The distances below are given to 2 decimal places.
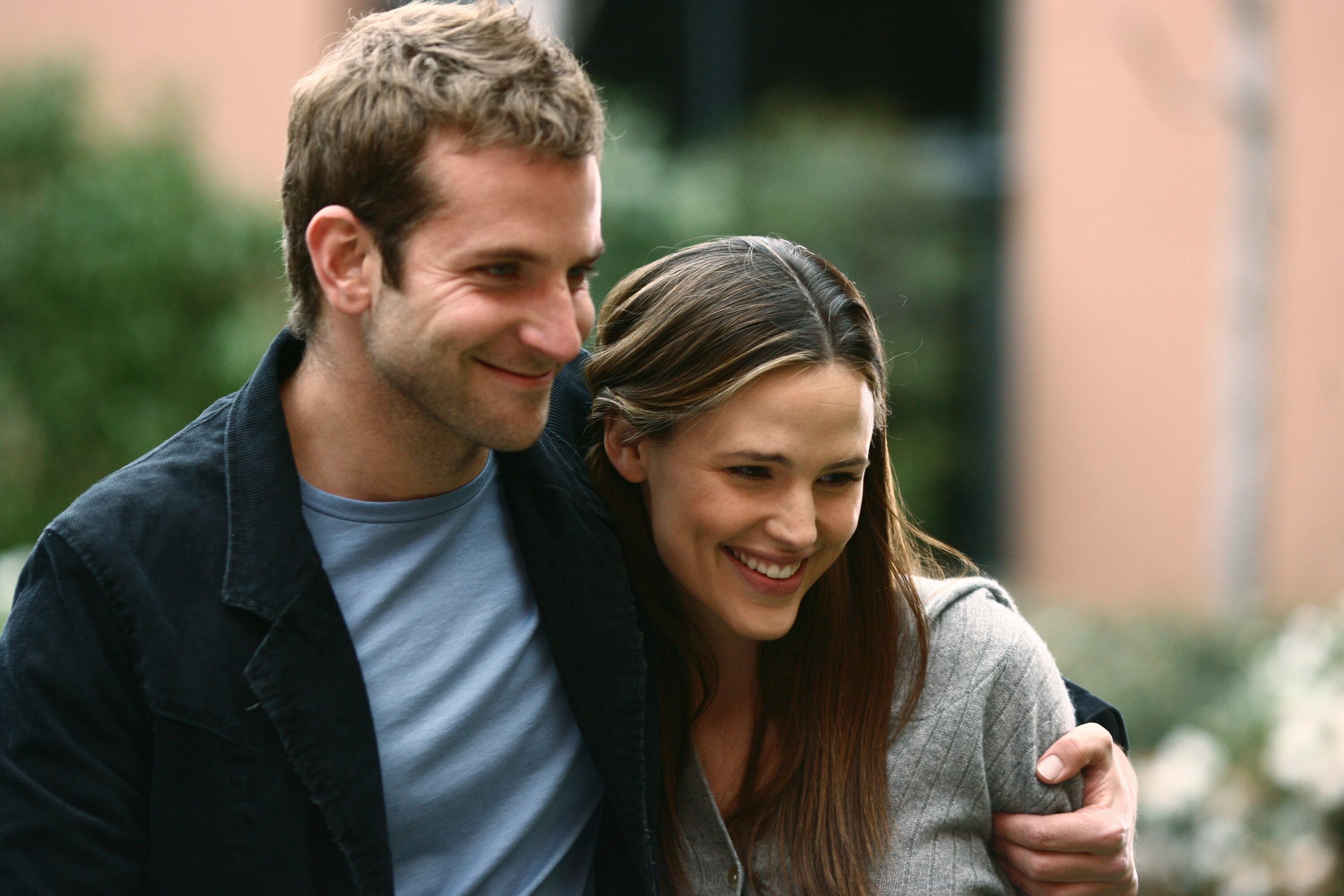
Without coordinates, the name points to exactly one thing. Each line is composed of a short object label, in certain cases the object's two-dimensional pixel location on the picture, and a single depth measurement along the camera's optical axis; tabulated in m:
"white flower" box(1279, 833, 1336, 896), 9.45
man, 4.39
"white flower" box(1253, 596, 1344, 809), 9.41
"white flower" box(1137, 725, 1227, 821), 10.79
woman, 5.16
